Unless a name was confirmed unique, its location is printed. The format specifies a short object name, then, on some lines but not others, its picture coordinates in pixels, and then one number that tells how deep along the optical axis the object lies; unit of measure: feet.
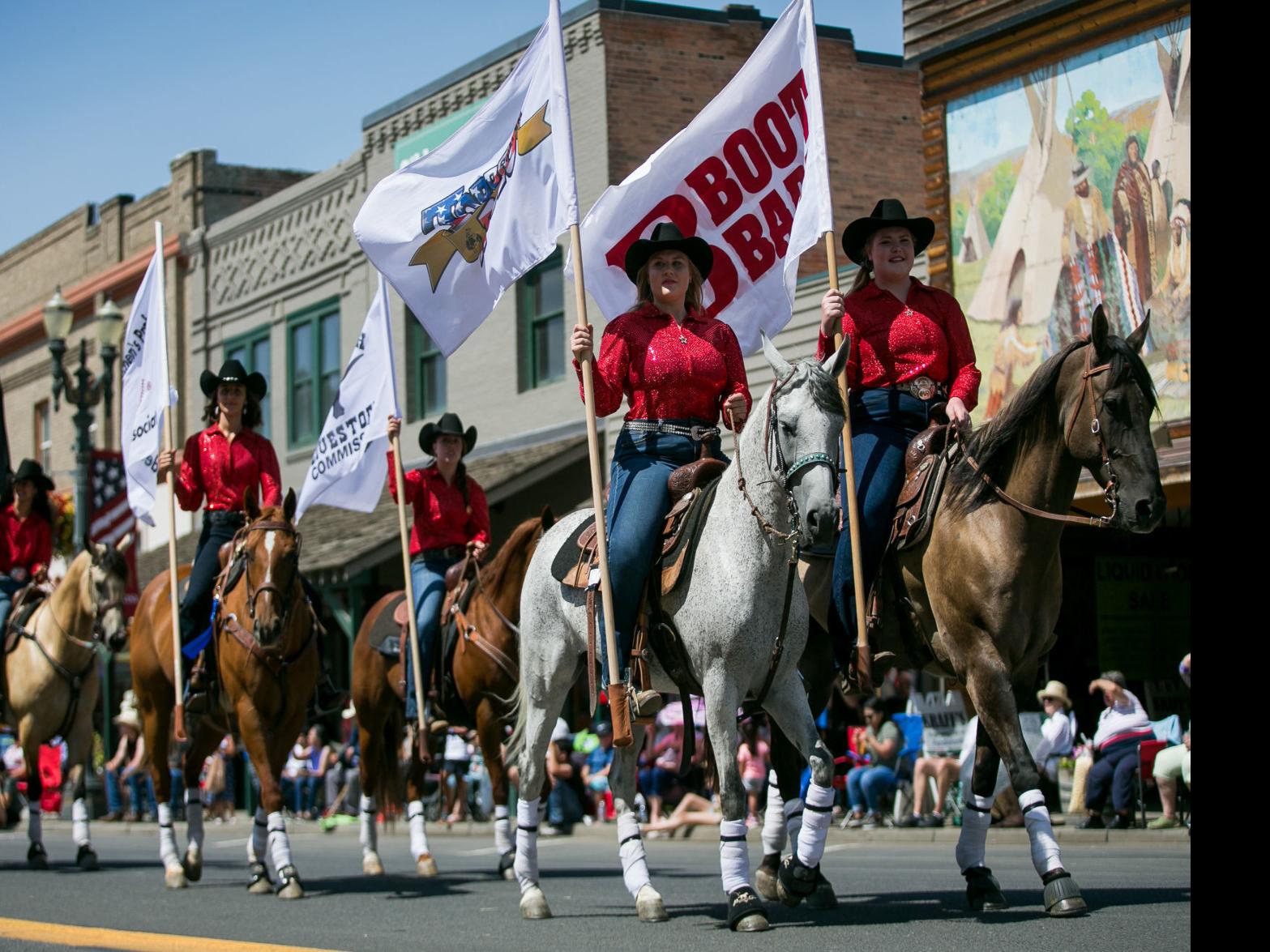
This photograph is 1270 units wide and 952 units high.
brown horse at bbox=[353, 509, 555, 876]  39.32
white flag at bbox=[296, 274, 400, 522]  45.01
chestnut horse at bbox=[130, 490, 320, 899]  36.19
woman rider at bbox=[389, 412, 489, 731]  42.04
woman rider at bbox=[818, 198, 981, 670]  28.99
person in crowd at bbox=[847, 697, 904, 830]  59.31
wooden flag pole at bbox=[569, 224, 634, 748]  26.02
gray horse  24.04
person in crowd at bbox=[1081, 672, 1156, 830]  52.70
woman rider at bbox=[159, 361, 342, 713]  39.60
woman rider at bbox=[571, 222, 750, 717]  27.04
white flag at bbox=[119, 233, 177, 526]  43.55
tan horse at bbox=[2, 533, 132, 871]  46.44
